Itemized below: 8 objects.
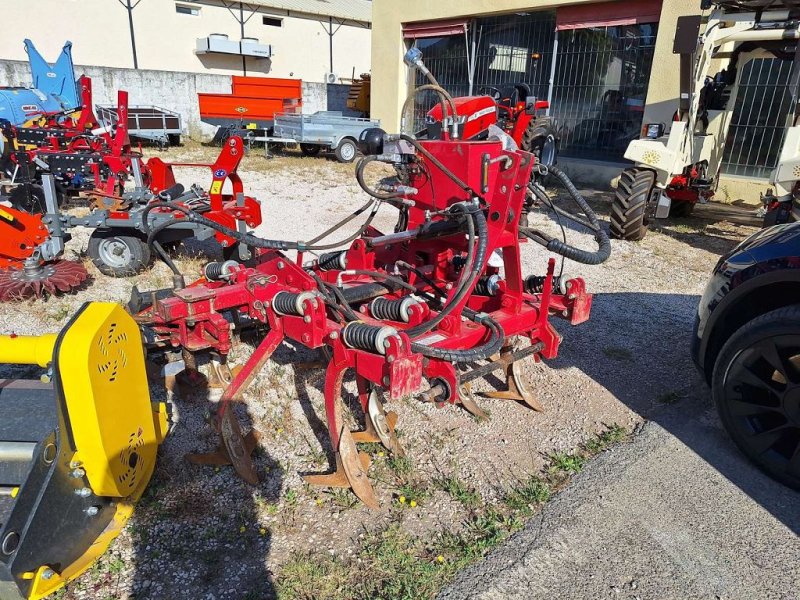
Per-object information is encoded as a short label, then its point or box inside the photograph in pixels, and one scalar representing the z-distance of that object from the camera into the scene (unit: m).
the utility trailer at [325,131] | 15.91
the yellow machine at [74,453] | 2.10
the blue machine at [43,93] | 11.67
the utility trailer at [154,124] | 16.89
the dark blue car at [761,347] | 3.00
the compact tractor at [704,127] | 7.23
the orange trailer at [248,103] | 17.62
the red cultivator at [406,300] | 2.96
